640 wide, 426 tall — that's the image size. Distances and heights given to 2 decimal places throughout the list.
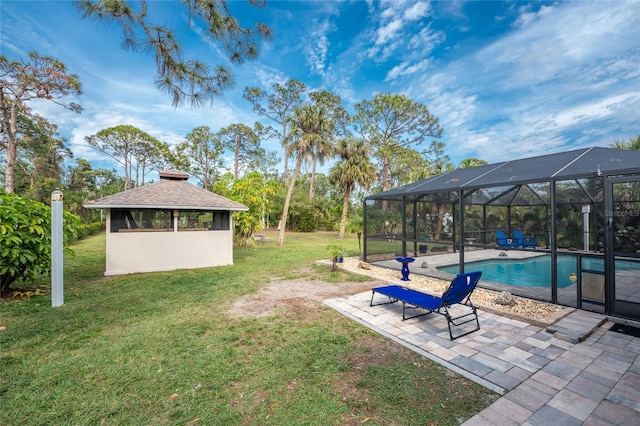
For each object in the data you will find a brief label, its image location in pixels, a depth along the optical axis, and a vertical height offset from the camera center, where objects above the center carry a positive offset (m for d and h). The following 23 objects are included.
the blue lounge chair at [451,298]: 3.91 -1.39
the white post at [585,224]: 4.76 -0.19
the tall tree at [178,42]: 3.79 +2.92
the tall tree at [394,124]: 23.28 +8.52
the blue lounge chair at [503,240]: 7.14 -0.73
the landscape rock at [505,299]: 4.99 -1.67
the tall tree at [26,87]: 13.18 +6.95
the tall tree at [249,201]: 13.83 +0.79
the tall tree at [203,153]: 31.38 +7.80
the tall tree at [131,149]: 27.48 +7.66
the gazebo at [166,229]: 8.06 -0.44
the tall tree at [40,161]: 19.52 +4.91
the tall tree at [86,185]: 21.47 +3.61
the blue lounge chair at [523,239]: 7.13 -0.73
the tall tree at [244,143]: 31.89 +9.36
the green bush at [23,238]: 4.84 -0.43
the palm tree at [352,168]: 18.19 +3.42
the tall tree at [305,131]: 15.88 +5.34
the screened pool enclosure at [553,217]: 4.31 -0.07
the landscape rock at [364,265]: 8.56 -1.70
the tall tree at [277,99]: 24.64 +11.43
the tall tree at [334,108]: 24.44 +10.42
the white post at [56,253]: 5.00 -0.72
